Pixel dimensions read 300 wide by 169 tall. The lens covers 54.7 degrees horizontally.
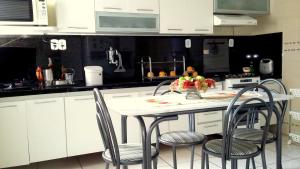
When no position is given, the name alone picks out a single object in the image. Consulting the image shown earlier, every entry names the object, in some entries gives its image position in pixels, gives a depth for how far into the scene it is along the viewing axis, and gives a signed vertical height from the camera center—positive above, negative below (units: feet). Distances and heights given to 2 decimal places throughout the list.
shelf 12.25 -0.79
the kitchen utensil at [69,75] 10.97 -0.56
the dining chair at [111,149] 5.49 -1.77
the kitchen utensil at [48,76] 10.71 -0.57
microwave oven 9.32 +1.59
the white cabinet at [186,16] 11.84 +1.77
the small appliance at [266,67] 13.66 -0.44
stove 12.17 -1.02
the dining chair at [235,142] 5.87 -1.80
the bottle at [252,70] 13.90 -0.59
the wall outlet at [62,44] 11.20 +0.63
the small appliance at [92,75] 10.62 -0.57
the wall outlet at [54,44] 11.09 +0.63
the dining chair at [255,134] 6.83 -1.90
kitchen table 5.67 -0.98
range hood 12.65 +1.68
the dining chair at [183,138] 6.97 -1.97
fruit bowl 6.72 -0.59
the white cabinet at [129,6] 10.74 +2.05
